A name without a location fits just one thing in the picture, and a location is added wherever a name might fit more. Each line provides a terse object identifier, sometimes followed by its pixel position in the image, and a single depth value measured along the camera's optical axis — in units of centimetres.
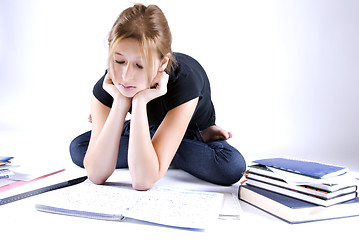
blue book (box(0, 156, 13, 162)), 181
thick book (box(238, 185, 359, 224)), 146
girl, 169
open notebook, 139
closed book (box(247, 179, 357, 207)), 146
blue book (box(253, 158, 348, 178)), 147
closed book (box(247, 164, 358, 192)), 143
